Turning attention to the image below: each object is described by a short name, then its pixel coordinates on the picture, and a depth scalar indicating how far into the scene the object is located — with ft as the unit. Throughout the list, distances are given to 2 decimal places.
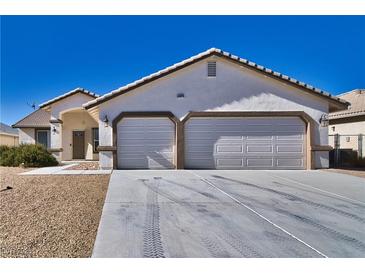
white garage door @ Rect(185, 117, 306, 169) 43.96
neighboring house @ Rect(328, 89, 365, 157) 53.01
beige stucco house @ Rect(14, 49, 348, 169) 43.47
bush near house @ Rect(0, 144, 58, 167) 51.44
